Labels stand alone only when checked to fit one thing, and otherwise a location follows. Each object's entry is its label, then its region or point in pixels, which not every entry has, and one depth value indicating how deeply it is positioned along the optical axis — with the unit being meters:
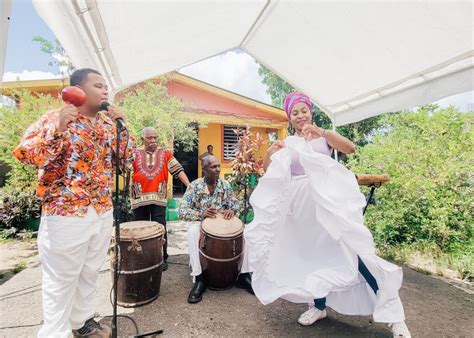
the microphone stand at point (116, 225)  1.90
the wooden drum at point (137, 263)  2.86
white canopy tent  2.47
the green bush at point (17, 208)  5.94
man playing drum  3.27
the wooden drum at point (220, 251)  3.09
